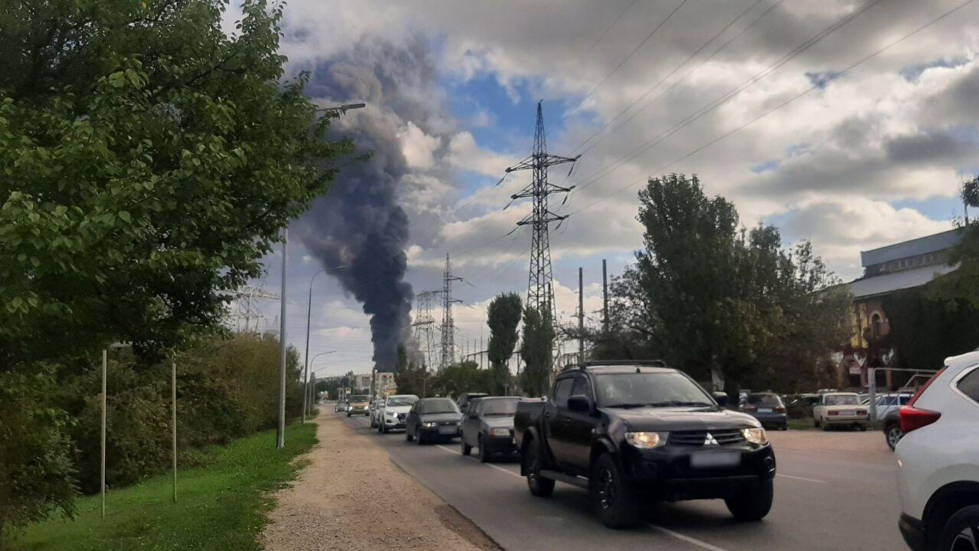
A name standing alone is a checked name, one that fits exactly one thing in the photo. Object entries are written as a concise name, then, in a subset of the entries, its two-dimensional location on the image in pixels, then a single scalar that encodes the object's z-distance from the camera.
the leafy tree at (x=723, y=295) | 43.22
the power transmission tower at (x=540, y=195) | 43.53
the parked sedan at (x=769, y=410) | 35.22
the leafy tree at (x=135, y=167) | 6.34
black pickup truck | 8.93
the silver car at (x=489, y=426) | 19.47
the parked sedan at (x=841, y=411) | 33.62
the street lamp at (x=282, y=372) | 28.77
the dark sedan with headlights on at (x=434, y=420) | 27.83
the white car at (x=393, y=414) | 38.28
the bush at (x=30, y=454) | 10.59
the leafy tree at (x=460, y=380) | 81.44
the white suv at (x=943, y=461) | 5.15
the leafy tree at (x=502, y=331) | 72.81
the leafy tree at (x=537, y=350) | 53.78
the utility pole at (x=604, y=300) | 50.06
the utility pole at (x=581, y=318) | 50.19
